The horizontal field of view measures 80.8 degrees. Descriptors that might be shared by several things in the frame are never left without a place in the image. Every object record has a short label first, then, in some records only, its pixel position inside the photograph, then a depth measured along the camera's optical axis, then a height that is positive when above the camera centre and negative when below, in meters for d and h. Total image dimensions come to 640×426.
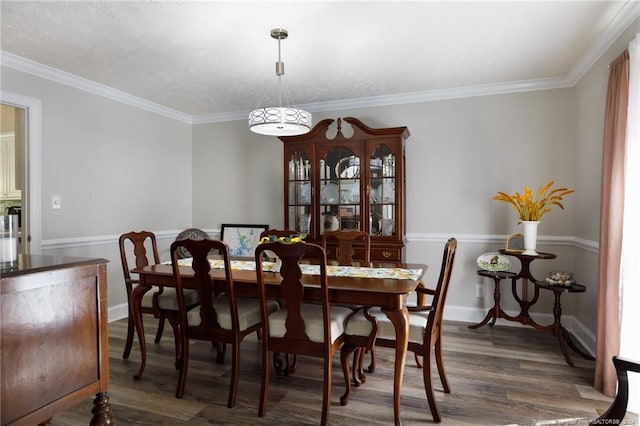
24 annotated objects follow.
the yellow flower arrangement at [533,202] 3.37 +0.04
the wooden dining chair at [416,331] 2.14 -0.74
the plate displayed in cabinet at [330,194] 4.05 +0.10
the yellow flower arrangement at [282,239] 2.51 -0.25
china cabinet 3.79 +0.21
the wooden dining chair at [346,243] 3.19 -0.33
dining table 2.04 -0.48
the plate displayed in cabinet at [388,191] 3.83 +0.14
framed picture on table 4.76 -0.44
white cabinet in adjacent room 4.76 +0.44
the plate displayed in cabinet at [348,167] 3.94 +0.39
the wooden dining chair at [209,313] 2.27 -0.72
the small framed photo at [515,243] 3.58 -0.35
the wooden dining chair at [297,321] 2.01 -0.68
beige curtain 2.31 -0.11
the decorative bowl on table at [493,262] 3.54 -0.53
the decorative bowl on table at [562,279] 3.04 -0.59
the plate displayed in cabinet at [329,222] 4.05 -0.20
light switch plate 3.39 -0.02
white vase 3.35 -0.26
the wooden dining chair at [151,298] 2.68 -0.71
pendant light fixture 2.57 +0.58
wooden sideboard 1.12 -0.45
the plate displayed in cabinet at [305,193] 4.14 +0.11
